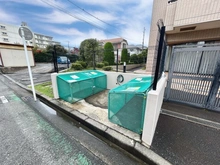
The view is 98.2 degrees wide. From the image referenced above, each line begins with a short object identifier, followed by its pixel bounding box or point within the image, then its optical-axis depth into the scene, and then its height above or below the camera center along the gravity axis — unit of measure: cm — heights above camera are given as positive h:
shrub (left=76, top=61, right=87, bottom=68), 830 -36
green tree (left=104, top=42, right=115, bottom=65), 1081 +23
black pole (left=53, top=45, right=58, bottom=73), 394 -4
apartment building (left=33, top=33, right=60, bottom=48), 4590 +997
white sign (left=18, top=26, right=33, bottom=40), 329 +93
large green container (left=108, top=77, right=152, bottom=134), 190 -103
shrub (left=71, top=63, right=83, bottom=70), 784 -51
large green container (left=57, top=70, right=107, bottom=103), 329 -94
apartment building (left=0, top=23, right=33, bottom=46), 3105 +862
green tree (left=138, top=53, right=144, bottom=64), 1381 +16
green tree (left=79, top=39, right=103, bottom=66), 789 +67
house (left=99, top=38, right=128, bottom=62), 2992 +551
